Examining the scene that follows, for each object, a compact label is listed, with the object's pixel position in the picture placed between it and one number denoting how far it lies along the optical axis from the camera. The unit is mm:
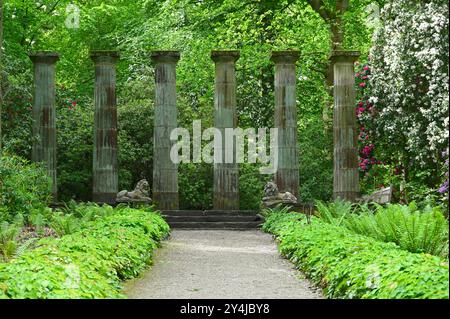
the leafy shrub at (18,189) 26672
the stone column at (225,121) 35656
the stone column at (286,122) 35969
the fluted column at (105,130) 35750
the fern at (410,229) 16766
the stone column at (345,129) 35531
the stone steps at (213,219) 32625
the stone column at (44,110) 35781
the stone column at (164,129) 35594
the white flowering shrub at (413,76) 27453
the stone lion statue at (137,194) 34156
